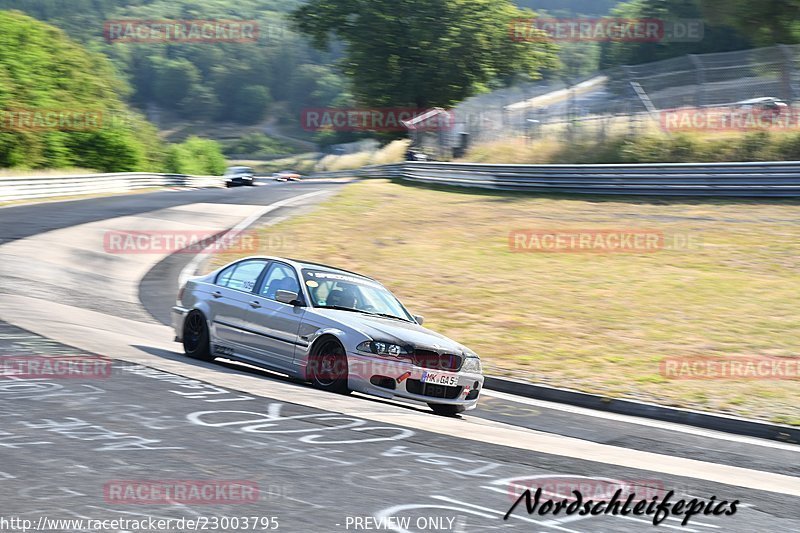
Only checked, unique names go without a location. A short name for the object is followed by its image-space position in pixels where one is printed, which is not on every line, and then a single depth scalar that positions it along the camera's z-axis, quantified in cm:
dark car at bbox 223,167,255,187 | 5666
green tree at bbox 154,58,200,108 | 17762
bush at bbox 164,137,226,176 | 9031
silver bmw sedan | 898
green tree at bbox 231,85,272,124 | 18250
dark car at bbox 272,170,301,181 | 7221
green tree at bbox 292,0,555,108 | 5412
